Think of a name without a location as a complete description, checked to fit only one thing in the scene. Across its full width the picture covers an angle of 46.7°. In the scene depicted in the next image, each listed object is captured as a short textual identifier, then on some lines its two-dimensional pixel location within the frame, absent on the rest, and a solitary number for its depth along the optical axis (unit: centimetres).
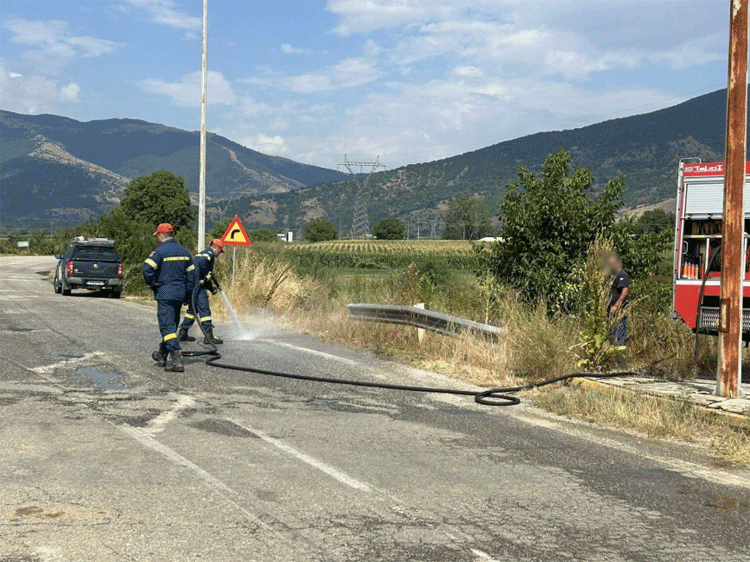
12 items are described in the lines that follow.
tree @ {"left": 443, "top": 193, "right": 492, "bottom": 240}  16962
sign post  2236
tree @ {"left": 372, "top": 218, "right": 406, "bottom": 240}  16012
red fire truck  1213
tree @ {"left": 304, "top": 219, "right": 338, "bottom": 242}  15225
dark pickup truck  2991
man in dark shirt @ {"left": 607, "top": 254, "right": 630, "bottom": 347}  1162
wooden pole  938
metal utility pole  2806
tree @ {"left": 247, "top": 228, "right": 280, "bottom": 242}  12033
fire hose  975
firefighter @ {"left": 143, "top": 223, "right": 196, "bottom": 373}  1152
